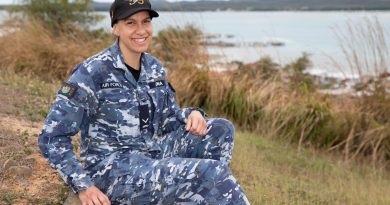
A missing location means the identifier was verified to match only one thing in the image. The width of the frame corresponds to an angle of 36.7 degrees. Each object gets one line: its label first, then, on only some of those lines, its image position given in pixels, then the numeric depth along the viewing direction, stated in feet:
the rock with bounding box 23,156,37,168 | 10.85
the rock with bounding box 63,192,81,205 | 8.55
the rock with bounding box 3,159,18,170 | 10.45
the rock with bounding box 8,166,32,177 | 10.37
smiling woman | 7.80
